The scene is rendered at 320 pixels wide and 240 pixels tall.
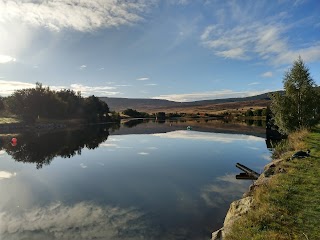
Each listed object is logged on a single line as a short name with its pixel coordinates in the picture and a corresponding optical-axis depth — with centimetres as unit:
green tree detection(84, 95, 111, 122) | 10518
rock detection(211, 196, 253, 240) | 984
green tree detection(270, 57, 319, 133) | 3404
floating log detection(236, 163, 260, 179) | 2089
